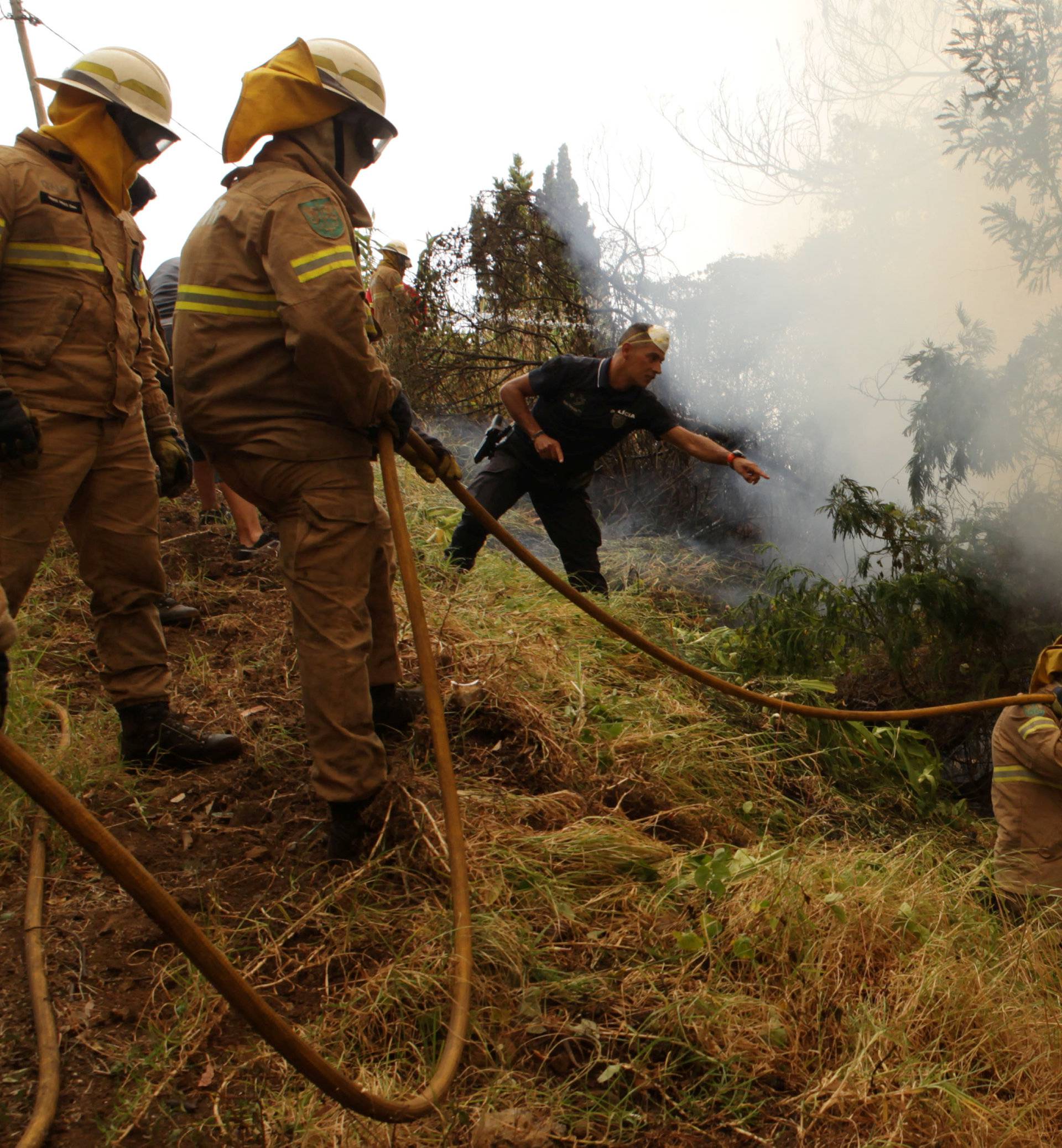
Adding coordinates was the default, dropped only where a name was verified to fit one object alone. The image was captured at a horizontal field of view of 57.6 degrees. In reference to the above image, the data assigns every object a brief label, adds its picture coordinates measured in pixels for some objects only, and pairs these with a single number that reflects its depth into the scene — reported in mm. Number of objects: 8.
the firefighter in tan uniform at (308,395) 2334
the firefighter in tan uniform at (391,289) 7664
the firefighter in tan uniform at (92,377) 2609
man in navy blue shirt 4914
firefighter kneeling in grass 3598
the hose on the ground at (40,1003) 1691
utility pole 11438
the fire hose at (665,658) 2703
